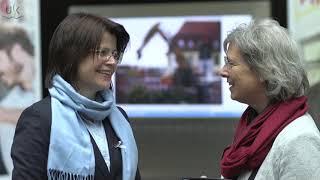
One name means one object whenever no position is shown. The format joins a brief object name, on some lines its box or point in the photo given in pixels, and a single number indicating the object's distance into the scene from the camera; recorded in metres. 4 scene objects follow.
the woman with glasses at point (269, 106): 4.34
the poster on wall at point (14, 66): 8.24
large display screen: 9.77
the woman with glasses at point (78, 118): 4.42
